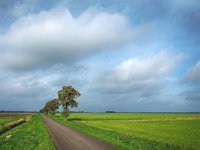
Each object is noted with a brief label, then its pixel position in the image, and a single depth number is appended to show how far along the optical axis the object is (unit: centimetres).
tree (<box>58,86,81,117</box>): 9375
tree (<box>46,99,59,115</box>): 16145
